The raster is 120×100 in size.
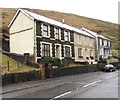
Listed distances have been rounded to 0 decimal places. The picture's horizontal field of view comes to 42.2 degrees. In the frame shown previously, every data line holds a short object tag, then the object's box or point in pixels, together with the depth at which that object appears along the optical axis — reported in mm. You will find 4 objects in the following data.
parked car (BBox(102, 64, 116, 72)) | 33003
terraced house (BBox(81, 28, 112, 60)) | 44875
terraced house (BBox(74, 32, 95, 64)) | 34500
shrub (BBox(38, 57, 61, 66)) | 22469
